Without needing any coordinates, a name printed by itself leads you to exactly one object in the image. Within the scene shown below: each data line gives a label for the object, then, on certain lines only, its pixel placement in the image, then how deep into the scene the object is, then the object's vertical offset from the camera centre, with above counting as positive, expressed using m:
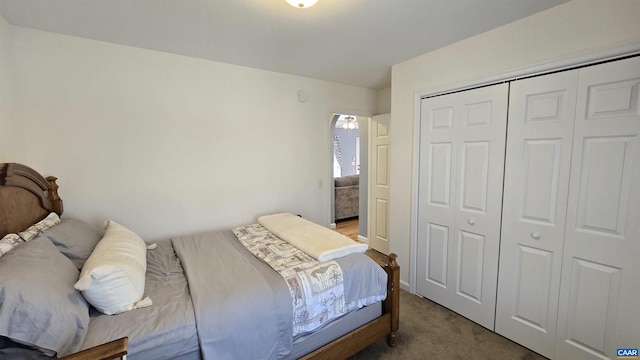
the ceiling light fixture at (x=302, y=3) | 1.42 +0.84
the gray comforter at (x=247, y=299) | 1.26 -0.80
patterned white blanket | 1.49 -0.80
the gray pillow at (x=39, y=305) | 0.96 -0.59
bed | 1.08 -0.76
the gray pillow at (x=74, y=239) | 1.49 -0.51
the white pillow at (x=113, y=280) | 1.18 -0.60
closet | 1.49 -0.43
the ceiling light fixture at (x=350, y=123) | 7.45 +0.91
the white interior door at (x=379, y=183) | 3.53 -0.42
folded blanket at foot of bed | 1.84 -0.68
